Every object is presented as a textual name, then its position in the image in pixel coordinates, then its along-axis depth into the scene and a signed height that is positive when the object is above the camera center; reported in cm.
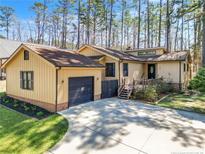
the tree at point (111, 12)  2372 +1053
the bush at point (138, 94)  1069 -159
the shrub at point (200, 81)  952 -50
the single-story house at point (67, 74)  798 -3
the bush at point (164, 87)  1219 -121
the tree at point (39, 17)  2776 +1179
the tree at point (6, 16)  3032 +1266
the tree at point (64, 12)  2514 +1138
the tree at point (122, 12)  2435 +1115
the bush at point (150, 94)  1020 -151
